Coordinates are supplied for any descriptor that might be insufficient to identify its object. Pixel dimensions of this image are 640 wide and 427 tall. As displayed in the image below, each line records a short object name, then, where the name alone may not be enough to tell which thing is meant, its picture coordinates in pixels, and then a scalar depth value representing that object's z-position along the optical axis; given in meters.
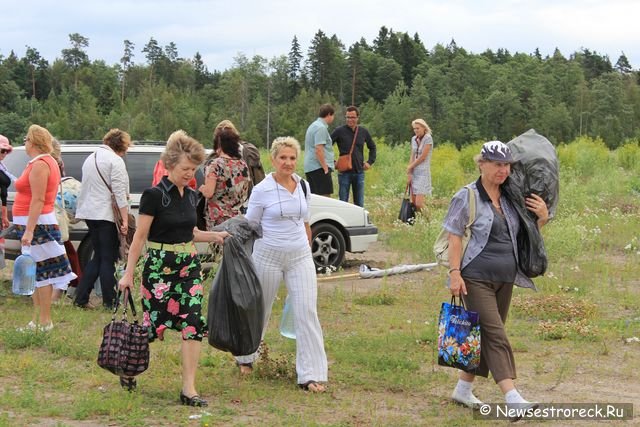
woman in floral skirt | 6.25
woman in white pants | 6.81
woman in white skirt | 8.39
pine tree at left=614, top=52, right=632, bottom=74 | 120.50
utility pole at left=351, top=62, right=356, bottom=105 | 102.50
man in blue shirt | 13.84
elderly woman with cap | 6.12
